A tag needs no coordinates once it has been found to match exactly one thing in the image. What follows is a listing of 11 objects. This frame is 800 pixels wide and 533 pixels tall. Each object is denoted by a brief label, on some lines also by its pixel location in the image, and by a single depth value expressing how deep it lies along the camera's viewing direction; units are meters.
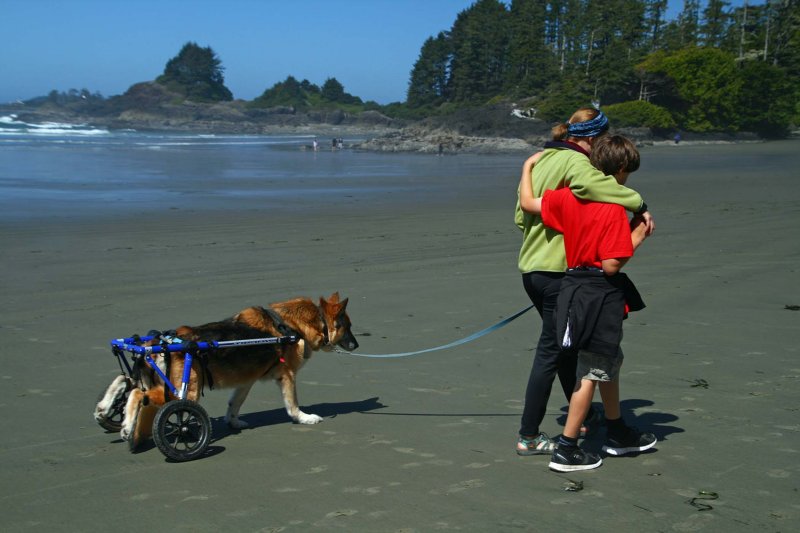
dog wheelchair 4.29
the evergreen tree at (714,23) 83.50
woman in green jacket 4.20
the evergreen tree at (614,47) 68.62
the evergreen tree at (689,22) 87.38
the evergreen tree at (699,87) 63.09
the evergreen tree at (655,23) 86.81
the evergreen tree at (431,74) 116.18
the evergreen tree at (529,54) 84.81
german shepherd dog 4.44
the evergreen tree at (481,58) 103.44
